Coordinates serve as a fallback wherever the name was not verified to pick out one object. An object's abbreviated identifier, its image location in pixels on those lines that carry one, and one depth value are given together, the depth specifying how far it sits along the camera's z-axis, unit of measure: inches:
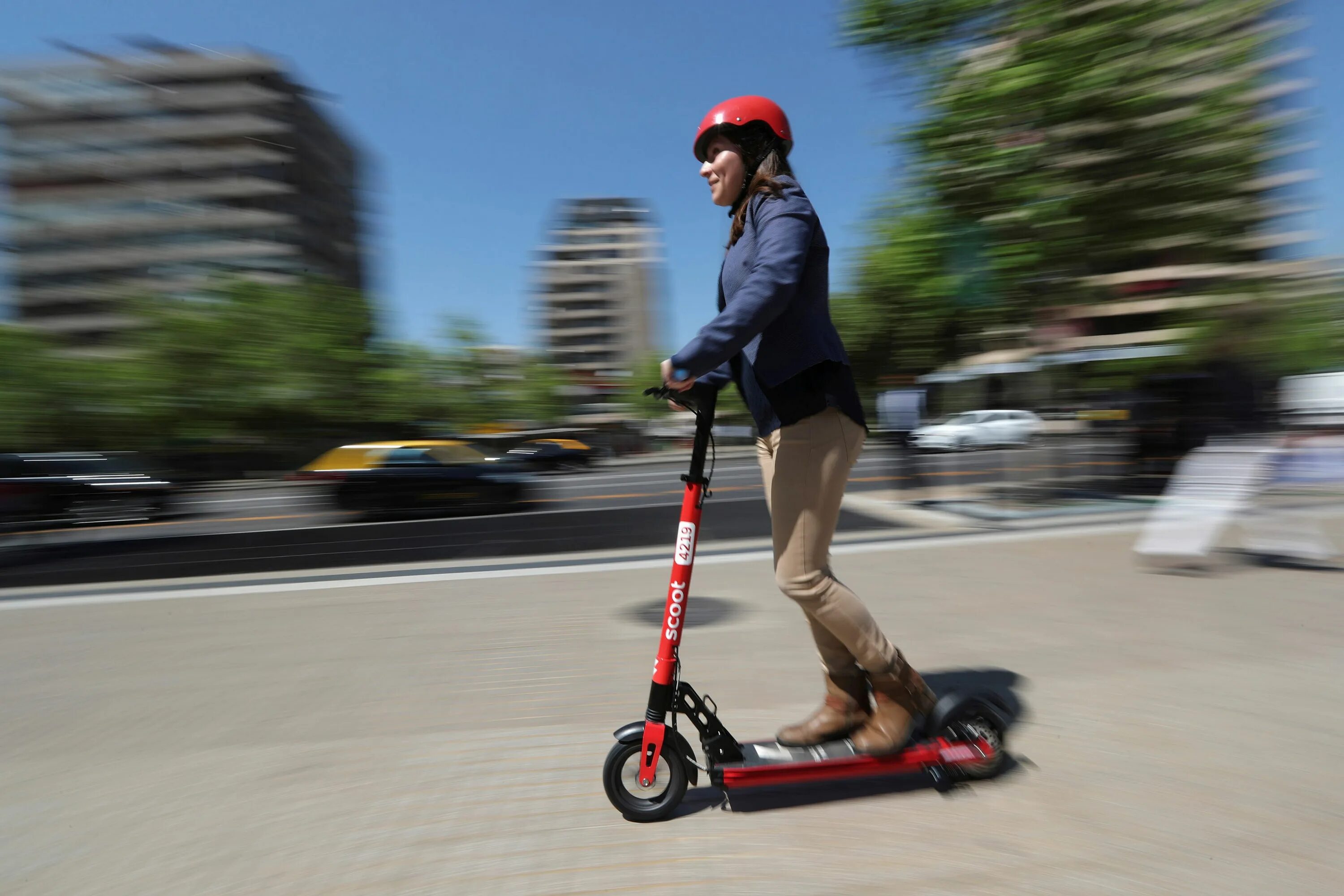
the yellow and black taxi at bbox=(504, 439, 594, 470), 1316.4
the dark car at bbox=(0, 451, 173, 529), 515.8
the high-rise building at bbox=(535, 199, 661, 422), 4397.1
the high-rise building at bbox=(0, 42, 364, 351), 2372.0
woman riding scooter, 95.7
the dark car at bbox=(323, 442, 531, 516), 541.0
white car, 1160.2
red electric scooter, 93.6
